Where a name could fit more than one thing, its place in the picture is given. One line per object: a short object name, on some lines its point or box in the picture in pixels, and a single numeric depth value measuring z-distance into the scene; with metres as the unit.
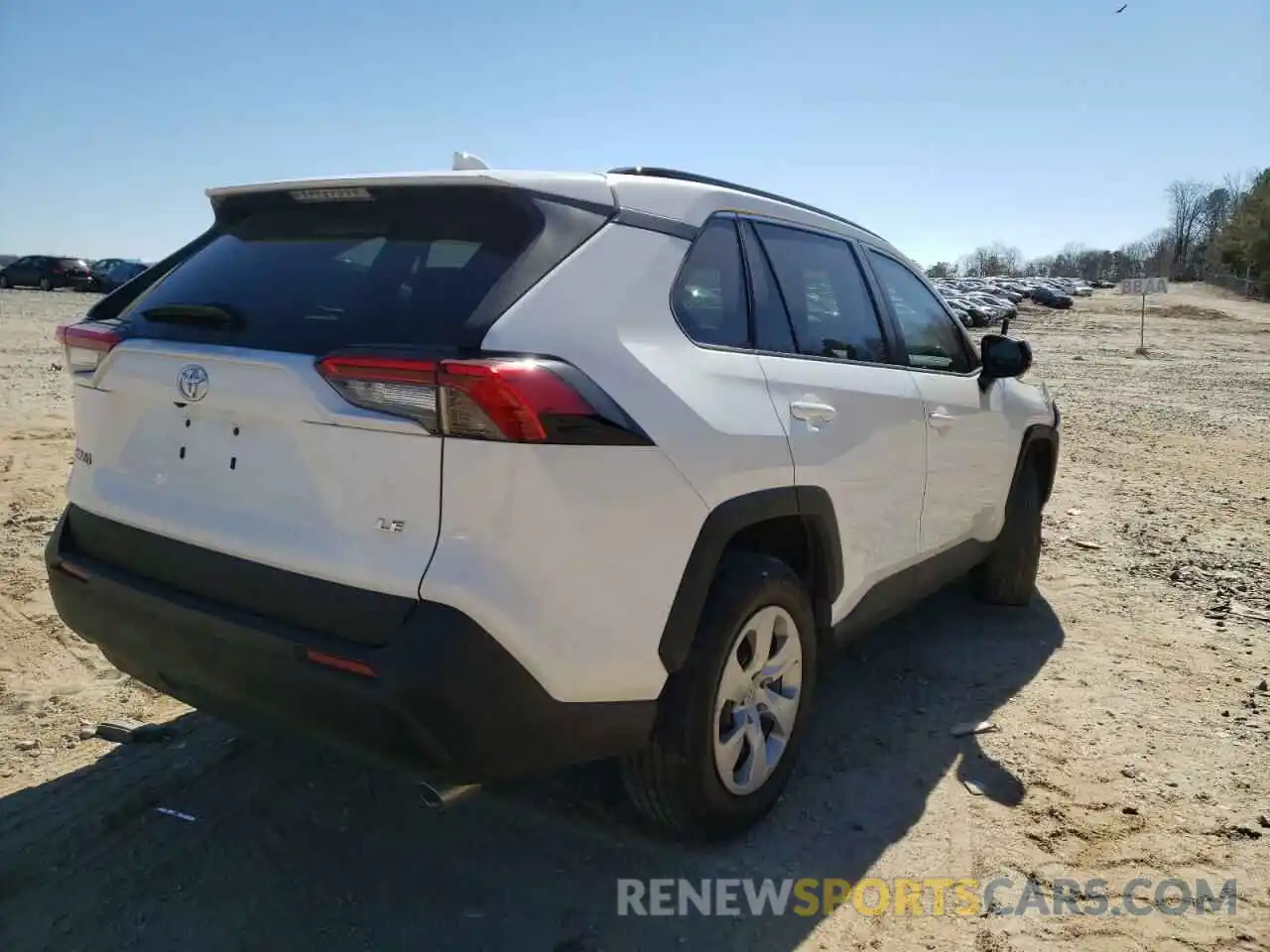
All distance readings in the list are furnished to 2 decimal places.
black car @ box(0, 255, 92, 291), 36.41
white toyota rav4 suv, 1.99
